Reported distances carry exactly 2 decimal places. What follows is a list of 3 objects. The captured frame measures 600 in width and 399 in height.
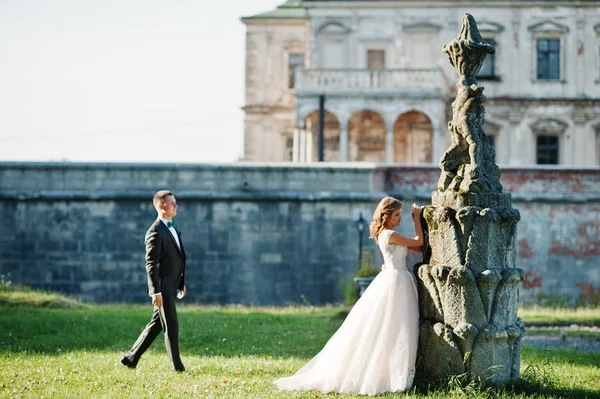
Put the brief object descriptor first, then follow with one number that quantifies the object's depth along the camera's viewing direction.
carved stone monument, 12.42
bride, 12.48
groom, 14.27
